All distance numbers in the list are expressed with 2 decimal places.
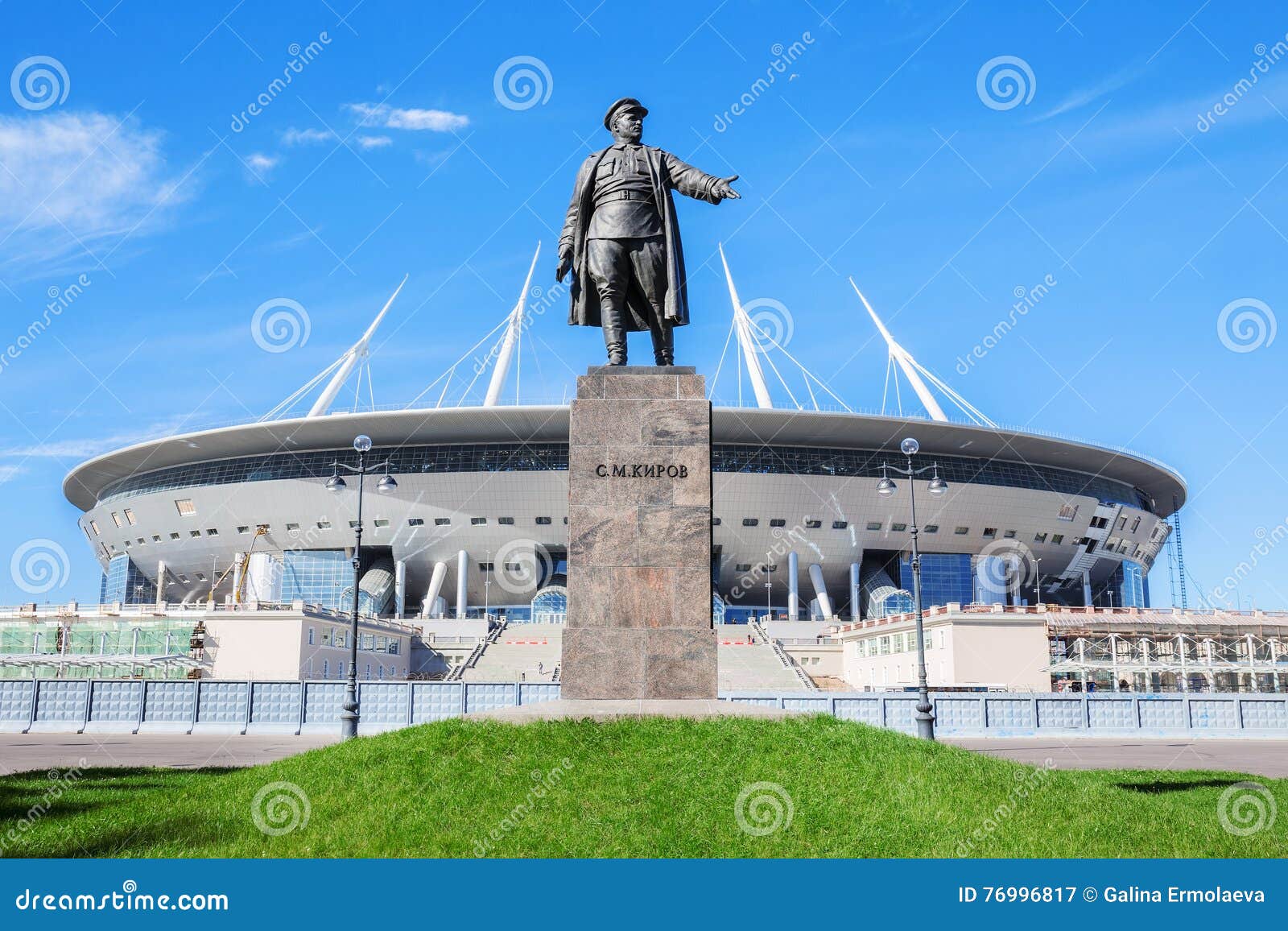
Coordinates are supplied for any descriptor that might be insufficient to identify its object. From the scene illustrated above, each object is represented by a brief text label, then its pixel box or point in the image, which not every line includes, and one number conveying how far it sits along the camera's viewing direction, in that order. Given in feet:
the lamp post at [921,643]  71.41
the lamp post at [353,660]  72.38
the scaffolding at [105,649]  155.43
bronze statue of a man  40.55
